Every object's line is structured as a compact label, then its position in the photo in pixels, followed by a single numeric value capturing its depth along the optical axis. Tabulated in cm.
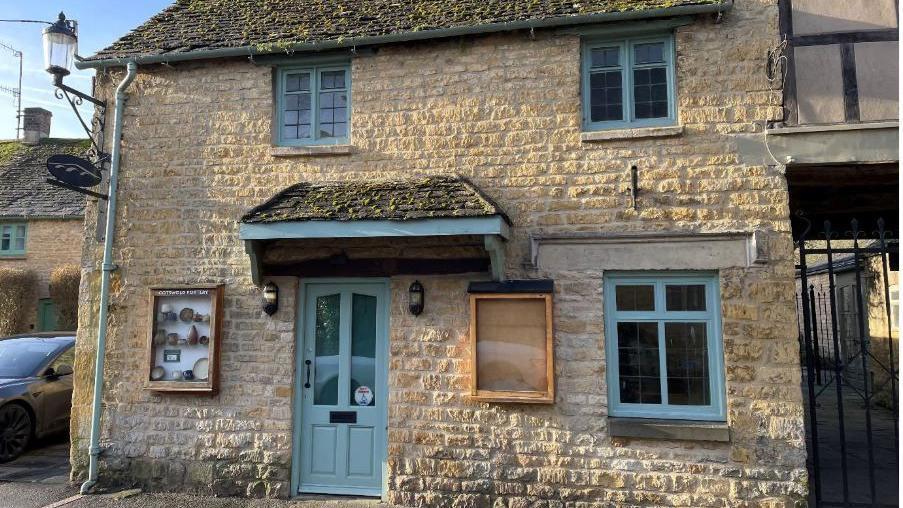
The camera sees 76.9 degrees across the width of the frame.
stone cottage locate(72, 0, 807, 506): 573
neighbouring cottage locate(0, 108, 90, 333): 1753
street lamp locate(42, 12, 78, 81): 635
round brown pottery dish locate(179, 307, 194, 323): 662
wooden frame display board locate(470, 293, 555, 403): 589
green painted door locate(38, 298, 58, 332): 1773
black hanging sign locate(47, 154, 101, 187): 639
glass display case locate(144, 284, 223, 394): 650
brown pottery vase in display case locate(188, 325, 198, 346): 656
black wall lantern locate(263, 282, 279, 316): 641
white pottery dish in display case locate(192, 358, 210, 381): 652
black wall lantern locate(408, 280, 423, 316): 616
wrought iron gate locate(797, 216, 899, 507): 558
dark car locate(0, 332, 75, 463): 772
